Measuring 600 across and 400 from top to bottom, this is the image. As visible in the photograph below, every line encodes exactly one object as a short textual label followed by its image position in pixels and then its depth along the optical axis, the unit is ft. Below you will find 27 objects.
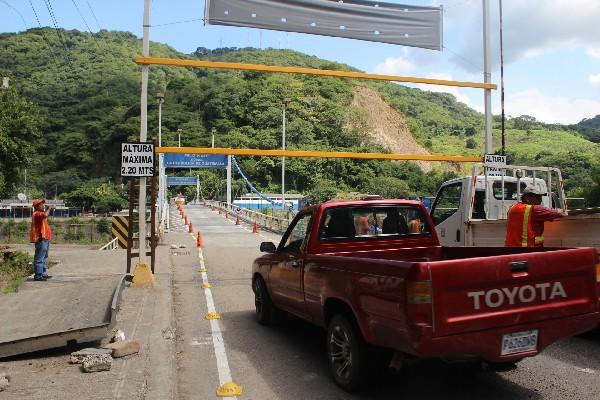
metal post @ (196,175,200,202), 339.26
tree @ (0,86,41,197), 100.22
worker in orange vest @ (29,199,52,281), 35.91
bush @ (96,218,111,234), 209.87
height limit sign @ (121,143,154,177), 32.73
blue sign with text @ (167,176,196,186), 265.13
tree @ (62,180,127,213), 319.68
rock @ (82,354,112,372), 16.57
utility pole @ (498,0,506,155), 66.19
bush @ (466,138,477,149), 480.64
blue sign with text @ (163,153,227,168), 174.70
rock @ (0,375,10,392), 15.05
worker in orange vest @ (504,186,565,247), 21.26
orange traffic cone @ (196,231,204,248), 70.76
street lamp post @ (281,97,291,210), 148.46
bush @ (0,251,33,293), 33.09
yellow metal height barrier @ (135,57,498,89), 32.60
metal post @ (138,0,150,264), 32.42
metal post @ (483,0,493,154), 37.58
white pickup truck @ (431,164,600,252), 28.07
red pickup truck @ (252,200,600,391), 12.51
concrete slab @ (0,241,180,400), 14.83
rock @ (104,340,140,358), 18.13
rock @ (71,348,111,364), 17.57
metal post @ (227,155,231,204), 219.82
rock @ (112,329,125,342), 20.12
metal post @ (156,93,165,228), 115.29
